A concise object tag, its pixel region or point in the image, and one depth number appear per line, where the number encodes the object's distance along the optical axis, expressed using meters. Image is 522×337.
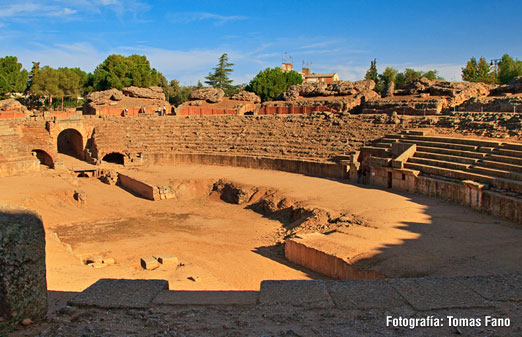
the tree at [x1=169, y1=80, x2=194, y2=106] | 61.24
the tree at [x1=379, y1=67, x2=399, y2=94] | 49.00
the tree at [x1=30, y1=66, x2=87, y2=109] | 46.34
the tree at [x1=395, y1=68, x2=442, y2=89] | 49.00
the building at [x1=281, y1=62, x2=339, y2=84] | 79.81
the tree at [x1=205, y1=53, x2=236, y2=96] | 64.88
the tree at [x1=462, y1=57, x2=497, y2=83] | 45.22
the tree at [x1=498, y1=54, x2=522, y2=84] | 44.03
